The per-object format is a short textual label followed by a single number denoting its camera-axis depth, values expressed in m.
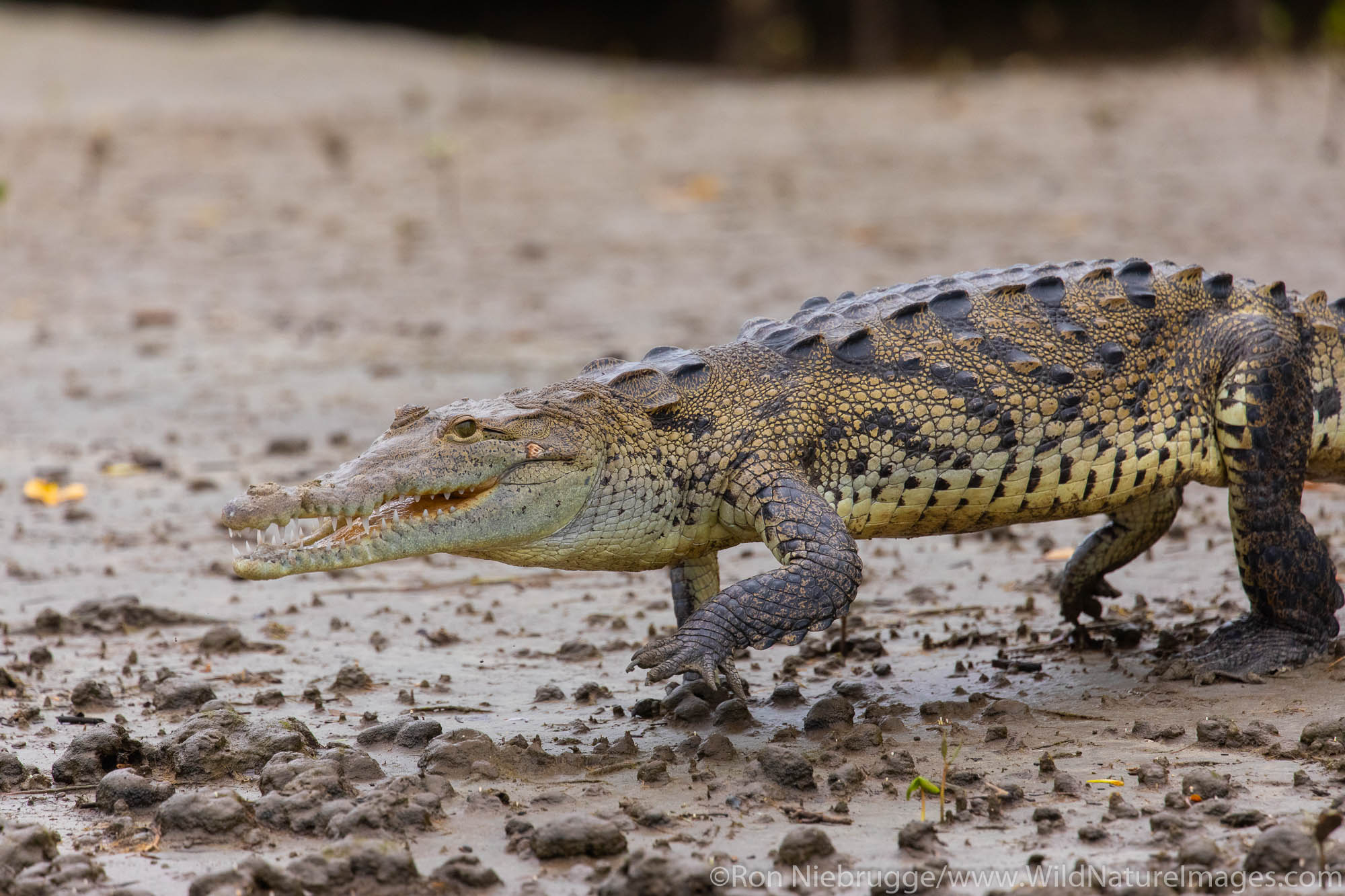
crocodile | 7.79
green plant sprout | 6.48
